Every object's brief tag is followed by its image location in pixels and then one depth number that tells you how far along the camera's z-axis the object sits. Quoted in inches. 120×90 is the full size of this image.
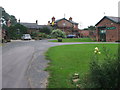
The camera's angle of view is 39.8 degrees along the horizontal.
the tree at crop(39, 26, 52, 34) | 2231.8
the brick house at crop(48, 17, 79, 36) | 2455.0
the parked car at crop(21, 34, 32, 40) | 1669.5
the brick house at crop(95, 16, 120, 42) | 1309.1
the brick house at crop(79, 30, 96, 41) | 2291.6
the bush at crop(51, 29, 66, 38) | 1928.4
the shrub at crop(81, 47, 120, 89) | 174.9
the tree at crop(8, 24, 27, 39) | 1817.2
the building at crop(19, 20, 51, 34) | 2409.0
